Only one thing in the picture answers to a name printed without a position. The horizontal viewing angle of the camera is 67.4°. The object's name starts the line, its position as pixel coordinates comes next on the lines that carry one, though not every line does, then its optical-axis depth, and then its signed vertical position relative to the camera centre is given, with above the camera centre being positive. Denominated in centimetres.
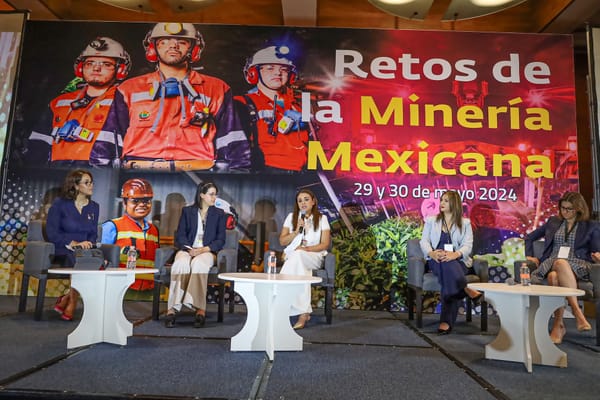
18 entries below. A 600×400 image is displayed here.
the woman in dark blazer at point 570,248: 367 +10
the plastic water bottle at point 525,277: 299 -12
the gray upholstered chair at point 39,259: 378 -14
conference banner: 511 +143
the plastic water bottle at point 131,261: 328 -11
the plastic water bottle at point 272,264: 319 -10
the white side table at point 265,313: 286 -41
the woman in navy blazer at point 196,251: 372 -2
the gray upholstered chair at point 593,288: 352 -22
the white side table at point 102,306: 291 -40
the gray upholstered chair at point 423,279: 390 -20
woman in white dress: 396 +15
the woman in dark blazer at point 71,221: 404 +21
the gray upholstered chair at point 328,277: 402 -22
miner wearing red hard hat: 508 +19
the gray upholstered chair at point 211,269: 387 -18
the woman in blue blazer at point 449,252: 372 +3
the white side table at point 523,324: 272 -40
